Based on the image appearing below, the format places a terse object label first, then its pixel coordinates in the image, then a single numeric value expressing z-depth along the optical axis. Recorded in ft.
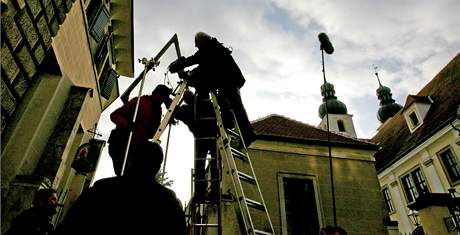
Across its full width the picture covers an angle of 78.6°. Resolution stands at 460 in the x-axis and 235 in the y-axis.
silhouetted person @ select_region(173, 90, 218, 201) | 15.25
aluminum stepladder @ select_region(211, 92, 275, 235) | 10.47
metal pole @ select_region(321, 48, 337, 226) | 17.36
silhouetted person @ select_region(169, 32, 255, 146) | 15.83
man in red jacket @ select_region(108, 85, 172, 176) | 11.98
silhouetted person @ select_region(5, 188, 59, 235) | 9.35
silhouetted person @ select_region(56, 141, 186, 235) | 5.11
